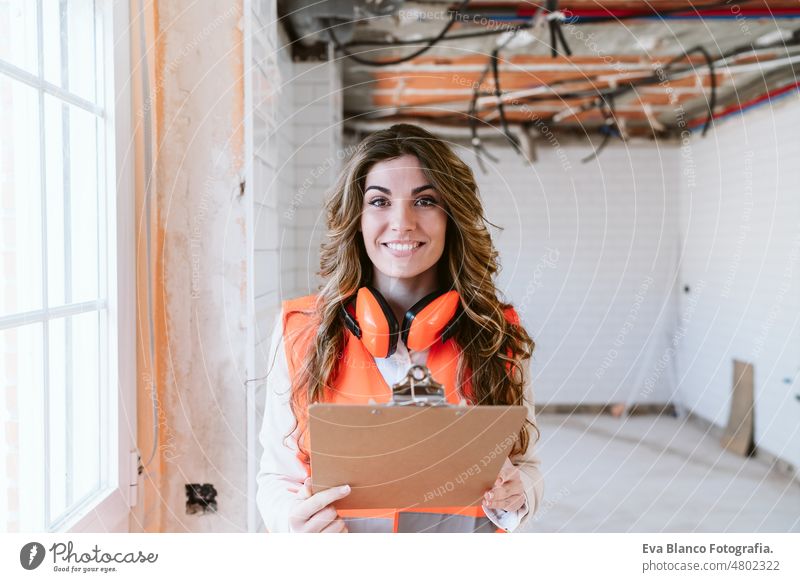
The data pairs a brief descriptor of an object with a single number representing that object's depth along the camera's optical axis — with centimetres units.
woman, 108
